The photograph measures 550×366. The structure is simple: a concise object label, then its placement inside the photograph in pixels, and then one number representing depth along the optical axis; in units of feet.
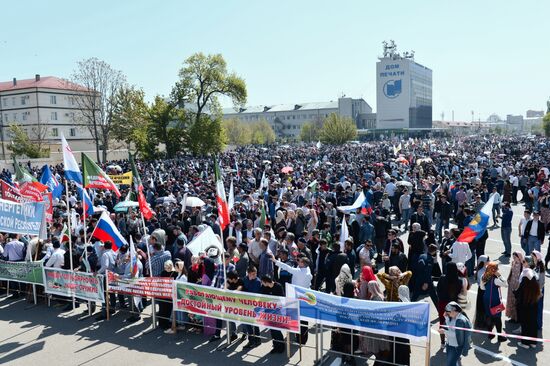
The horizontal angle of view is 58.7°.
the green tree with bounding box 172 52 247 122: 172.65
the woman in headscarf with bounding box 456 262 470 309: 25.82
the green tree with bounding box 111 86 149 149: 166.20
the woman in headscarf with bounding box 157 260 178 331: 30.58
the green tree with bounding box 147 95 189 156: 161.79
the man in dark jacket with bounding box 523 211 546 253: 39.73
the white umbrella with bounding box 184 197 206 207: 51.96
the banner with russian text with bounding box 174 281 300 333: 25.34
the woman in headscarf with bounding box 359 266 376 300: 24.88
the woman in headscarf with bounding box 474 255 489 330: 27.17
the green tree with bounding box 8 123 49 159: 160.86
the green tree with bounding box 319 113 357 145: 237.04
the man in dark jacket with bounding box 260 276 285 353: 26.63
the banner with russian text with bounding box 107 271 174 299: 30.01
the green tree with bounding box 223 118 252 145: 322.34
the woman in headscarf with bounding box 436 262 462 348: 25.48
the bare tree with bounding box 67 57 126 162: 167.12
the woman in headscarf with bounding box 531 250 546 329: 26.94
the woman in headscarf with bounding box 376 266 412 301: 24.88
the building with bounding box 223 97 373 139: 446.60
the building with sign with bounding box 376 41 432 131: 408.05
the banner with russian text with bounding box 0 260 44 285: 35.32
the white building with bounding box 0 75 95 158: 232.53
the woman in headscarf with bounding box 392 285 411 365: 23.49
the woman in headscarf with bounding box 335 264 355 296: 26.48
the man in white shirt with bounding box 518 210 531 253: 40.78
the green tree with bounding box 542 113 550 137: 273.31
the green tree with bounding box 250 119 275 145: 352.16
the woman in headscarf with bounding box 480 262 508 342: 25.89
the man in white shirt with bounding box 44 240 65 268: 35.60
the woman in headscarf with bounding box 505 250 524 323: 26.99
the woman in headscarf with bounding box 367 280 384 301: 24.30
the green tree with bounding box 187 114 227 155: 165.17
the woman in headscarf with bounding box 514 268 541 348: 25.66
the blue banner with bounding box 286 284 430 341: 22.25
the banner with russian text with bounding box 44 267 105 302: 32.37
